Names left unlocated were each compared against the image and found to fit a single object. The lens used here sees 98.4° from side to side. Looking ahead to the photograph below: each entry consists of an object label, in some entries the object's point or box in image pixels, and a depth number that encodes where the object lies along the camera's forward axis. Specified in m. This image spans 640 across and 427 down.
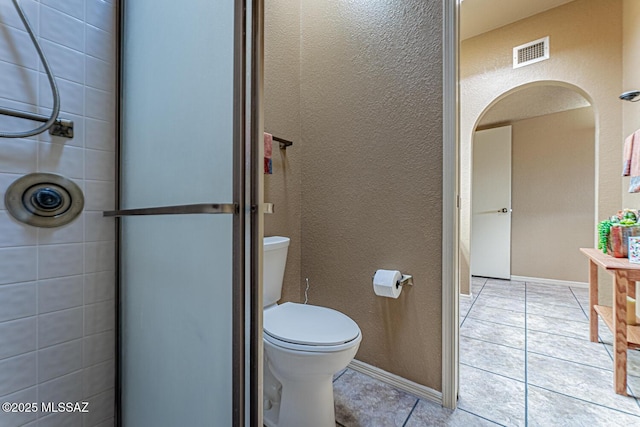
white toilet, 0.99
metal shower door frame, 0.60
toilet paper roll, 1.36
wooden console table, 1.36
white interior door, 3.67
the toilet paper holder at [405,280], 1.38
